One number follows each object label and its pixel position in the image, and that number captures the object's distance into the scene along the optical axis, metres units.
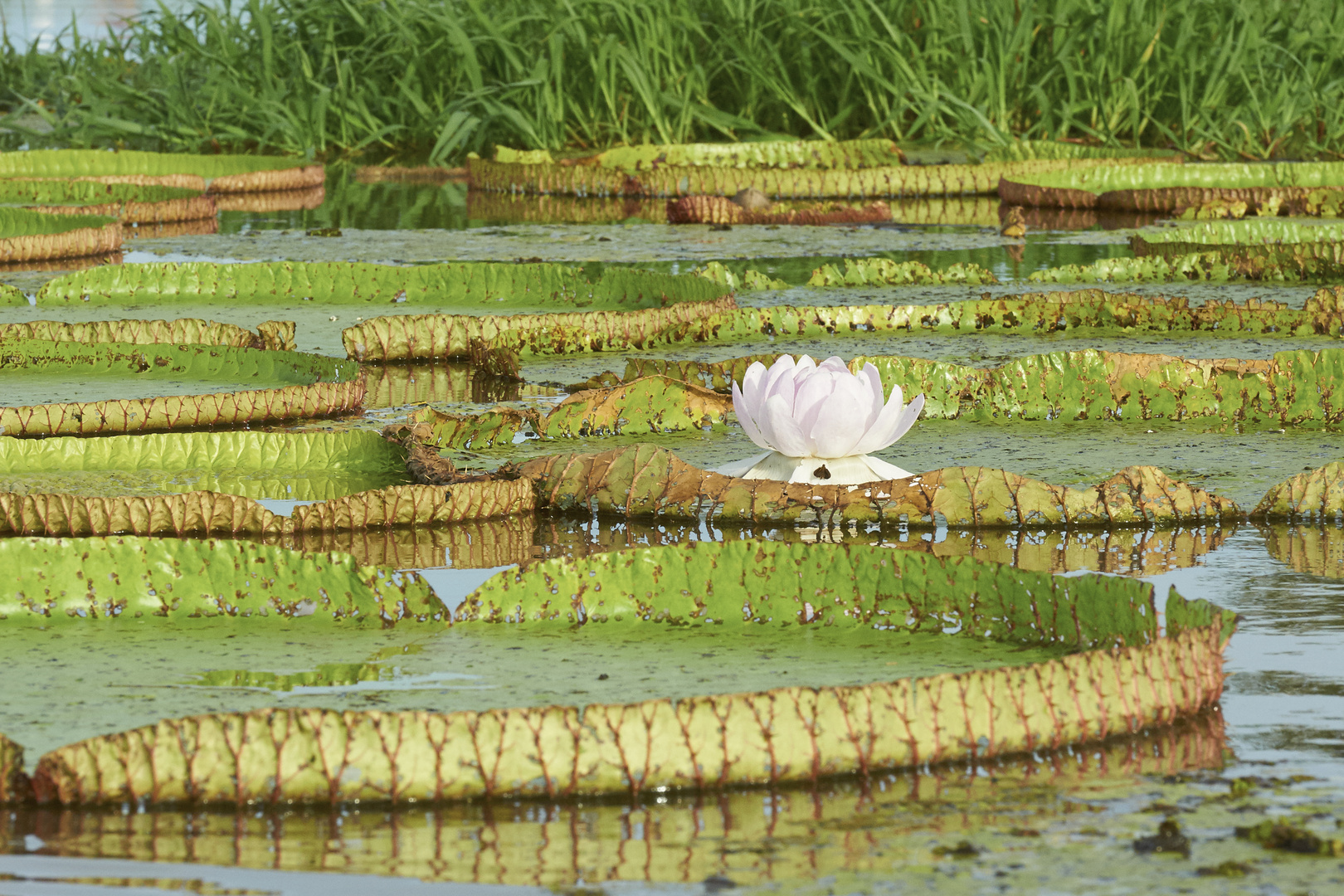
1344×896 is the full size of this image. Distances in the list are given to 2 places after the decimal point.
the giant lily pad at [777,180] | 18.89
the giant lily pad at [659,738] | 3.83
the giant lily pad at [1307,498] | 6.37
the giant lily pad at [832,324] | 9.72
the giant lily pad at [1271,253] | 11.92
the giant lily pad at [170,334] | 9.38
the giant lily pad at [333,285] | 11.42
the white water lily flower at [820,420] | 6.12
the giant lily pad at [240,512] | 5.98
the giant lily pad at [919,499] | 6.38
